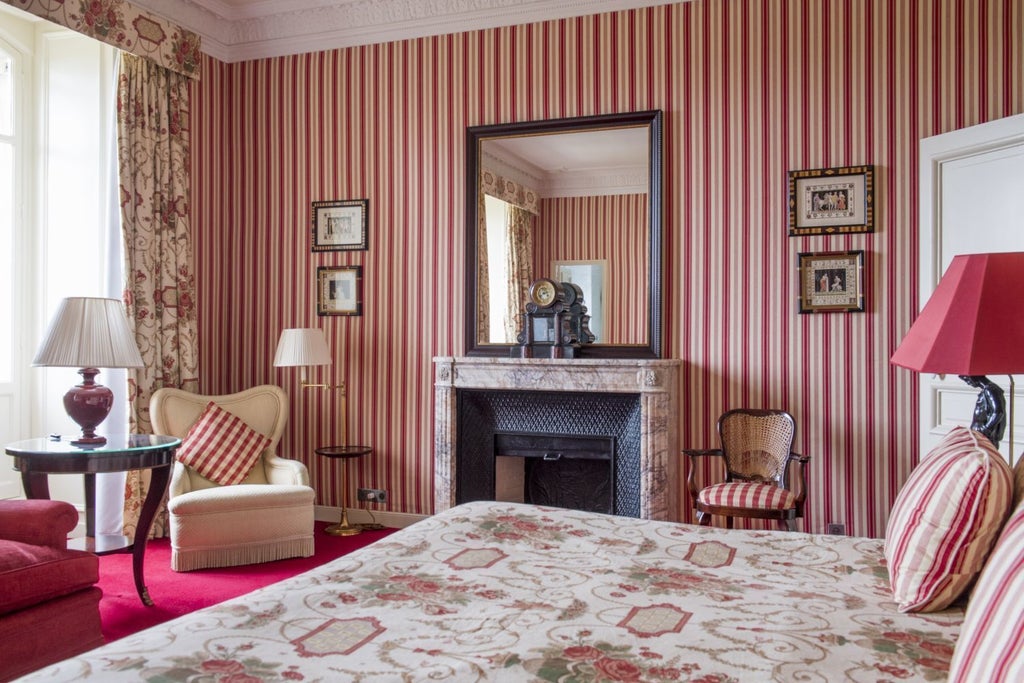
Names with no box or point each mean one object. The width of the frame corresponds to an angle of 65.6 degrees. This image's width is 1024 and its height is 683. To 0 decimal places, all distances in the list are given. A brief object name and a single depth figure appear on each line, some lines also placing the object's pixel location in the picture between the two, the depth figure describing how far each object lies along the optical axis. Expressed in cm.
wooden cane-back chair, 383
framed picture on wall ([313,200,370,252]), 533
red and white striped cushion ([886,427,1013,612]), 154
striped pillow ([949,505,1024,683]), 99
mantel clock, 475
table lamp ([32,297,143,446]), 342
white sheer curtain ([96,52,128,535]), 469
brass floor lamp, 485
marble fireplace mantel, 440
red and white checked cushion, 449
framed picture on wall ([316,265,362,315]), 533
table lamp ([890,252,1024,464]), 194
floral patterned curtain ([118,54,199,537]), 471
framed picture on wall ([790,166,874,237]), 425
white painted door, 364
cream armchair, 407
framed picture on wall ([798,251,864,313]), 426
